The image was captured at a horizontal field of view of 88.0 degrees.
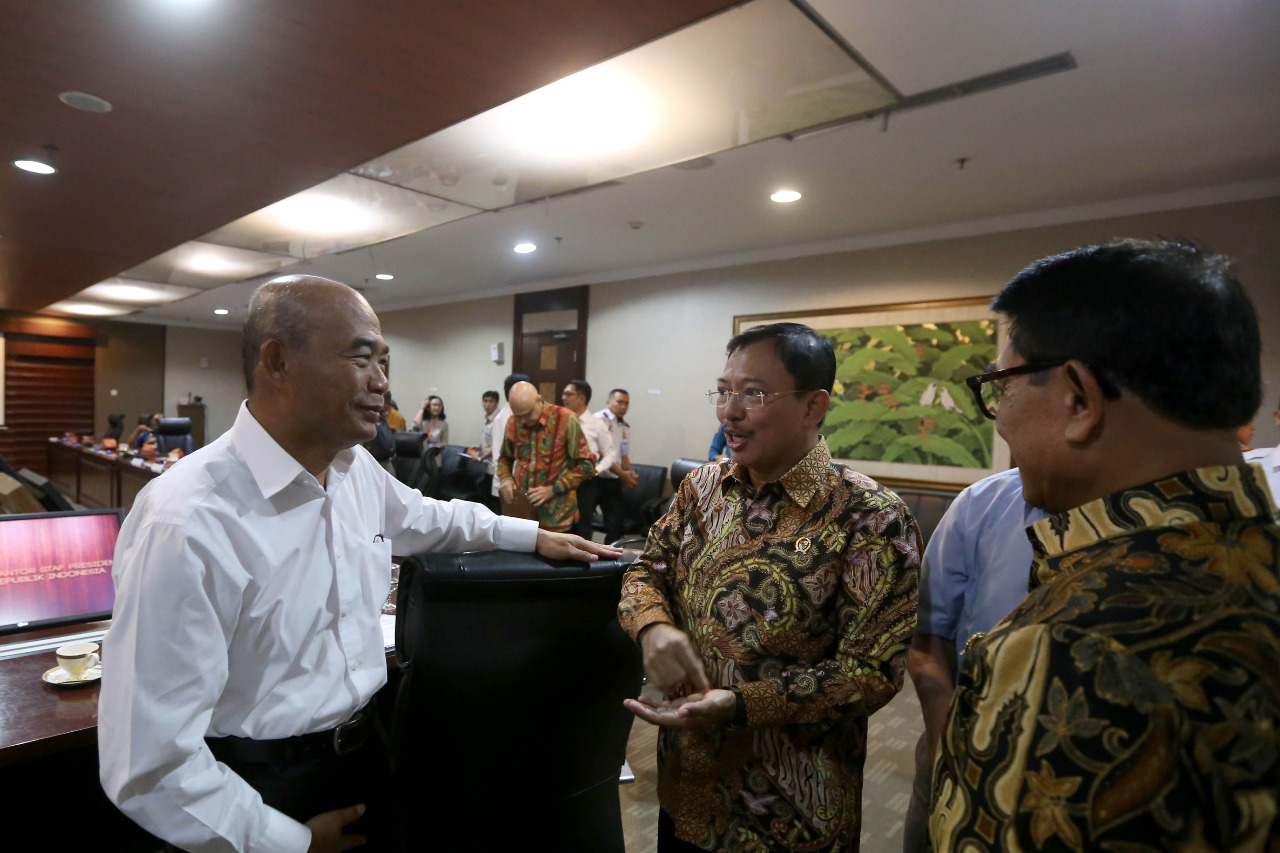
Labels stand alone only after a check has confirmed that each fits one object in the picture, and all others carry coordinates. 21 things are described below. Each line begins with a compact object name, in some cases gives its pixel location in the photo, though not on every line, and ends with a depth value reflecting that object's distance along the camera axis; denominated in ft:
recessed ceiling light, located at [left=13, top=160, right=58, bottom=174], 11.46
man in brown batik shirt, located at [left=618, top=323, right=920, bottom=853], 3.53
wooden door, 26.45
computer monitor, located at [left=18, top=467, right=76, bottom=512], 7.75
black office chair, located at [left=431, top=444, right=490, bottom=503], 21.17
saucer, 4.42
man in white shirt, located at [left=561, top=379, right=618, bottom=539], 16.75
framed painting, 17.01
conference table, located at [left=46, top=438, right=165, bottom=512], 21.07
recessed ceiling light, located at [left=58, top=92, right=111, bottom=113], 8.75
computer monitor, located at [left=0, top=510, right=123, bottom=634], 5.40
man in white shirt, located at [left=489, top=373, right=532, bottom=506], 21.53
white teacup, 4.45
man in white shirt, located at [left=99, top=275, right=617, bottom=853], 3.05
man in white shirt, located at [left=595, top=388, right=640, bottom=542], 19.53
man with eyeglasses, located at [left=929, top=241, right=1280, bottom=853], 1.52
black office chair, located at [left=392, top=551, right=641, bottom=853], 3.78
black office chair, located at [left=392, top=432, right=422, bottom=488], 23.22
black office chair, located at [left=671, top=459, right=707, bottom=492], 18.26
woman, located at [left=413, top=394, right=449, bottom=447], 30.30
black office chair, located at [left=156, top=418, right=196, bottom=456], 26.09
